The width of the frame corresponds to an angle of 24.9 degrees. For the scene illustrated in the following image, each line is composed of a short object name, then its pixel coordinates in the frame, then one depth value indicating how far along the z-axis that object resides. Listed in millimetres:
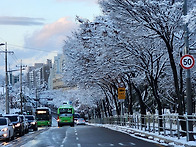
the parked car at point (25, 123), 42656
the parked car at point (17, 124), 36656
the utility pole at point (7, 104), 58300
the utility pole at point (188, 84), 20141
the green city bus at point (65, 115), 68875
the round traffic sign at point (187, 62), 19578
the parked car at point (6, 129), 28644
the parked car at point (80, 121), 91562
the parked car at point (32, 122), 52312
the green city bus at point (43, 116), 74562
